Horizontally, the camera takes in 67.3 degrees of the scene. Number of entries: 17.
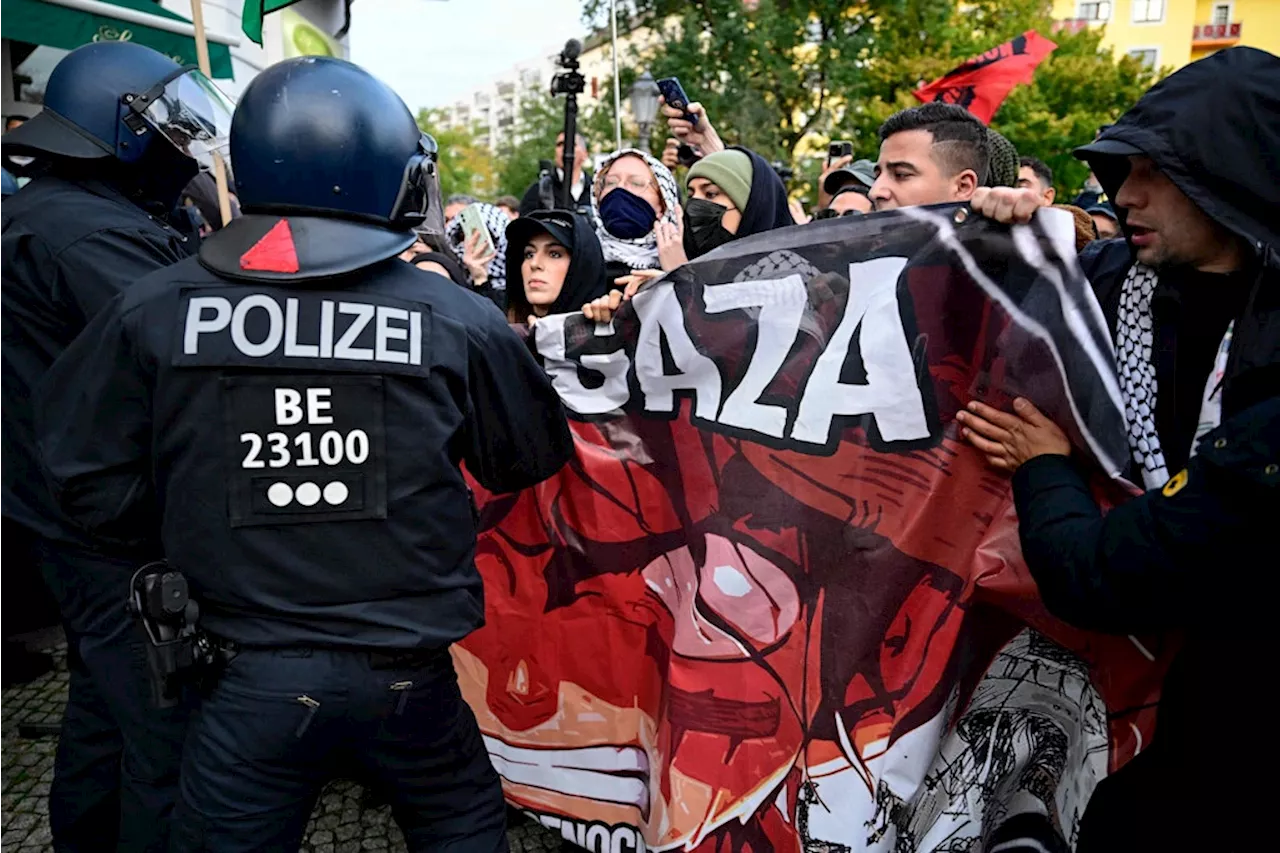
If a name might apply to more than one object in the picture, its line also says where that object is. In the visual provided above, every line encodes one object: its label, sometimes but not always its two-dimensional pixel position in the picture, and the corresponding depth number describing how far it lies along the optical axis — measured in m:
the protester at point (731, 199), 3.71
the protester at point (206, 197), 5.75
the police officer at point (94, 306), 2.49
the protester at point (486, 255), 5.30
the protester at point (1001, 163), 3.06
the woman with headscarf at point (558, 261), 3.80
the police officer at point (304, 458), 1.89
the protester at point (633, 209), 4.16
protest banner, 2.13
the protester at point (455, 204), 7.86
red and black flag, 5.74
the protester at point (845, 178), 5.23
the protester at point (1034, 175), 5.53
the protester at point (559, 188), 5.88
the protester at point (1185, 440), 1.60
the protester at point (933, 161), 2.91
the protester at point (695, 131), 3.91
